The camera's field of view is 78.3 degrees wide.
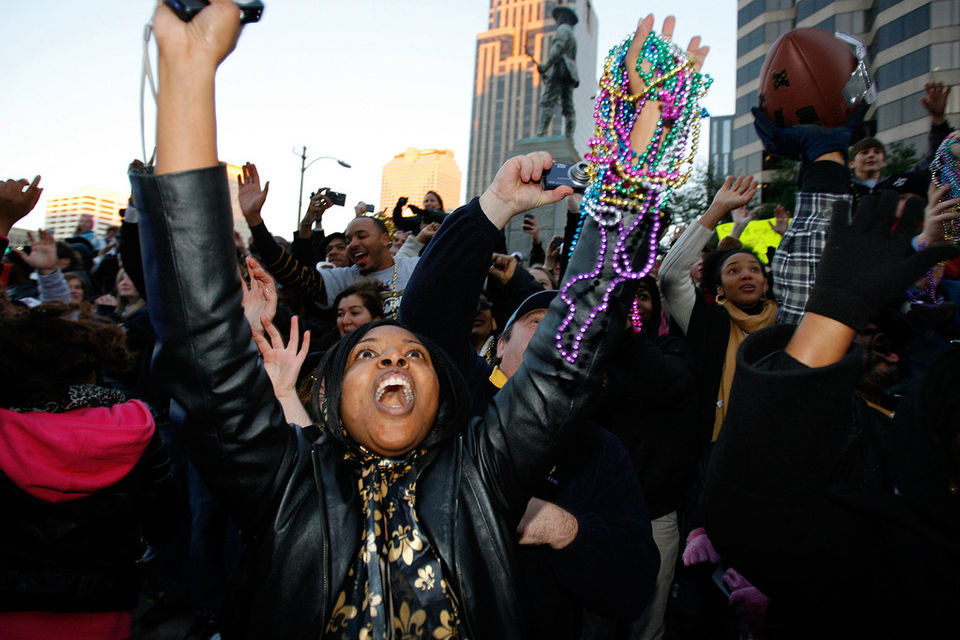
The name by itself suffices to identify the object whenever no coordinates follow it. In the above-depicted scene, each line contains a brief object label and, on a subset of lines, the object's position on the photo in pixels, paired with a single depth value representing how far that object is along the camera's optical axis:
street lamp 21.70
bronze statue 14.27
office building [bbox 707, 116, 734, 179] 84.75
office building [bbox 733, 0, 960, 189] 31.25
